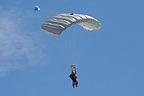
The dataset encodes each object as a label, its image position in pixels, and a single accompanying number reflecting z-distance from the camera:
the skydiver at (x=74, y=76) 196.88
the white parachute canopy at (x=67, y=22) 193.00
